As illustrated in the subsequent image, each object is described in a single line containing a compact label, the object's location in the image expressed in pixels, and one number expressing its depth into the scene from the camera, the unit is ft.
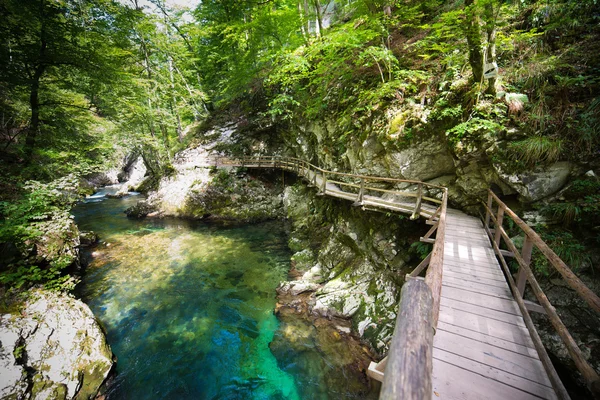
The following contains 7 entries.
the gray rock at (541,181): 15.40
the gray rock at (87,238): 37.35
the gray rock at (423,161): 23.09
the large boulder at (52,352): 14.07
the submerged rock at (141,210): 51.89
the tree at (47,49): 22.20
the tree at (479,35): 17.24
